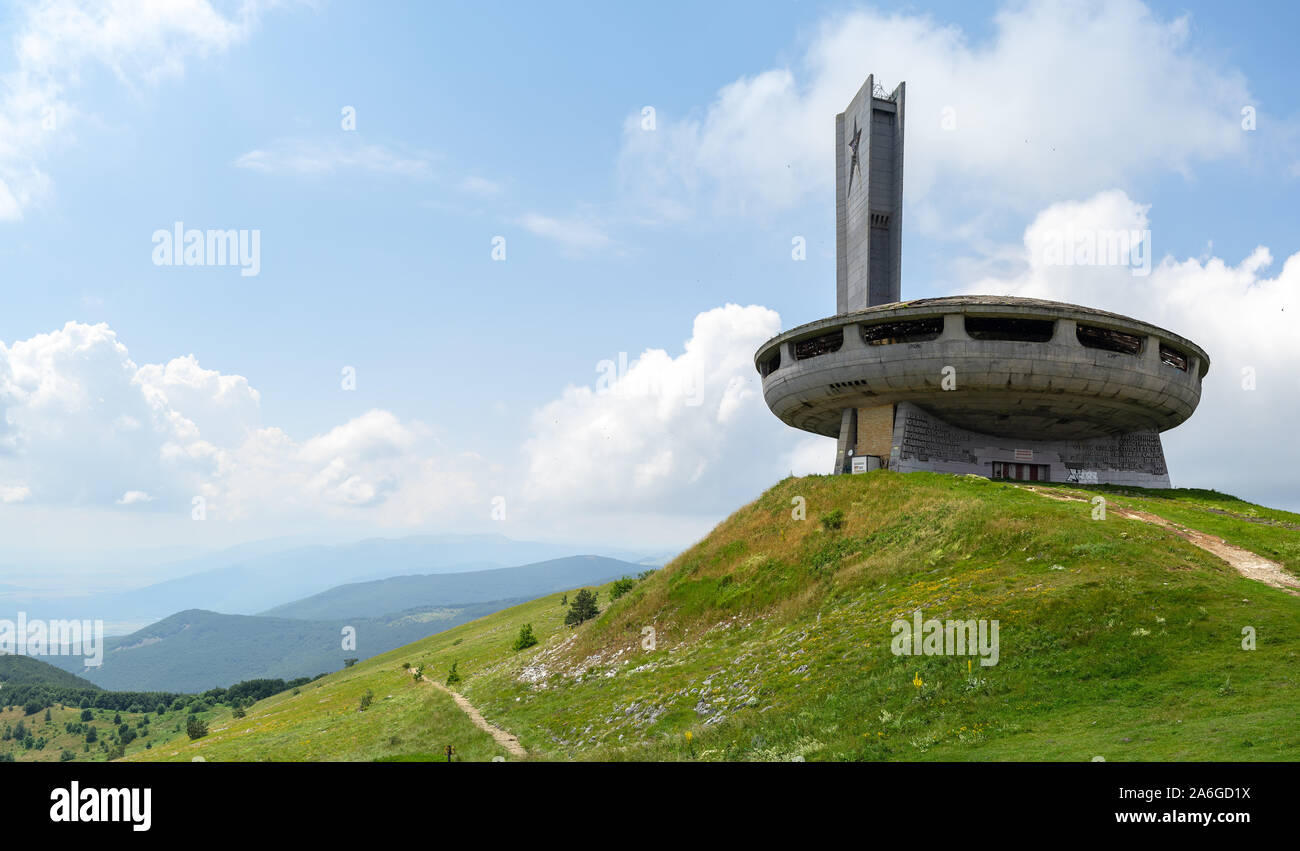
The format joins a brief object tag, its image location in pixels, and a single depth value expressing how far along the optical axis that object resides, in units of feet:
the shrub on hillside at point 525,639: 174.09
